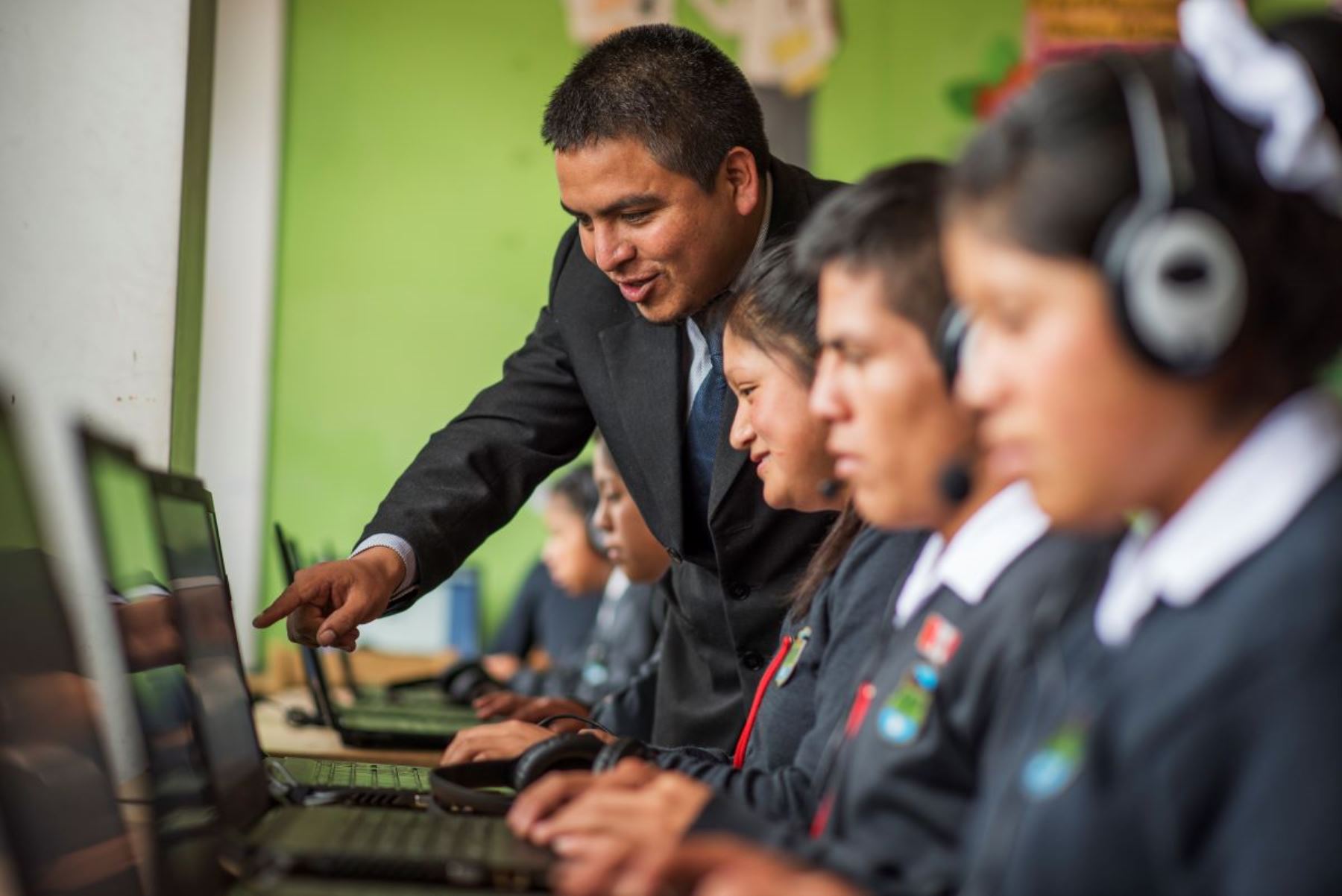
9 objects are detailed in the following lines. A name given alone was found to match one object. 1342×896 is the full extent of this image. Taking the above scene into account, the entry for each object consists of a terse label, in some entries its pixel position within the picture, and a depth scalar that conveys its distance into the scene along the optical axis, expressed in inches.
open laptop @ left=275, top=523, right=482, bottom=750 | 98.7
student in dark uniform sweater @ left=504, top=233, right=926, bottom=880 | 52.9
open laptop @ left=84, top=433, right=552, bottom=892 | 40.4
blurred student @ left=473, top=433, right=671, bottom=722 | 128.3
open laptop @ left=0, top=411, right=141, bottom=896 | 39.3
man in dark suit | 76.7
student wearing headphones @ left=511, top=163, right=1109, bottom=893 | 39.8
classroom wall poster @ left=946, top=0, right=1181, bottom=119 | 190.2
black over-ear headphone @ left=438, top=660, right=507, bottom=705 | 124.7
